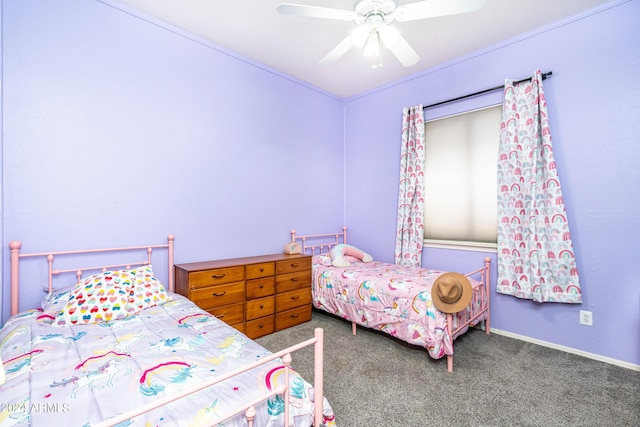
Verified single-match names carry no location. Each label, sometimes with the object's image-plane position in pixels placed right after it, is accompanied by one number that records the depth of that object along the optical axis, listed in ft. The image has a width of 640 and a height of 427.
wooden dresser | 8.26
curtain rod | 8.68
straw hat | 7.33
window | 9.91
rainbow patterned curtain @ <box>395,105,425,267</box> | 11.20
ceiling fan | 5.69
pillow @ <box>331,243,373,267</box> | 10.98
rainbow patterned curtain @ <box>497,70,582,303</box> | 8.29
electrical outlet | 8.09
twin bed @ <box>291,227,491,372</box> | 7.56
